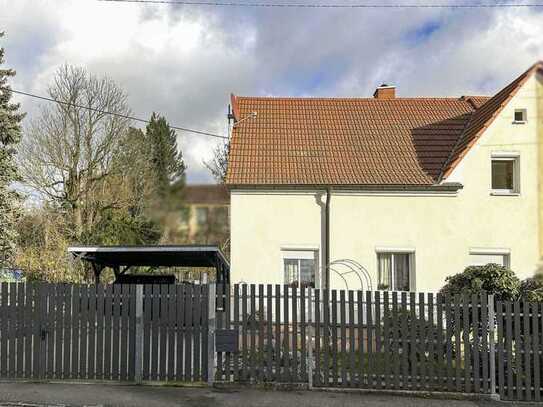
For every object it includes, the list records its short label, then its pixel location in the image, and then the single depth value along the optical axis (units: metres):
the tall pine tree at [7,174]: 17.80
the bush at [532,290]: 9.22
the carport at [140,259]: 12.73
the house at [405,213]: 13.88
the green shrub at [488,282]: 9.98
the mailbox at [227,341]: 8.12
